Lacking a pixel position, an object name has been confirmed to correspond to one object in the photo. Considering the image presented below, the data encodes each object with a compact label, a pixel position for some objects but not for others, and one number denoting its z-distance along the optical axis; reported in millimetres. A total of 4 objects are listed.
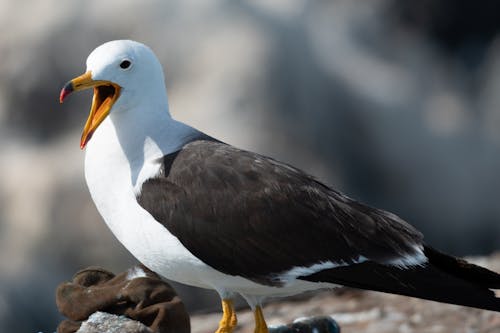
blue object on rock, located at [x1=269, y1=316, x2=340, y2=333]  8852
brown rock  8219
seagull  7629
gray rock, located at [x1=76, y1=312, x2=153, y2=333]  7859
